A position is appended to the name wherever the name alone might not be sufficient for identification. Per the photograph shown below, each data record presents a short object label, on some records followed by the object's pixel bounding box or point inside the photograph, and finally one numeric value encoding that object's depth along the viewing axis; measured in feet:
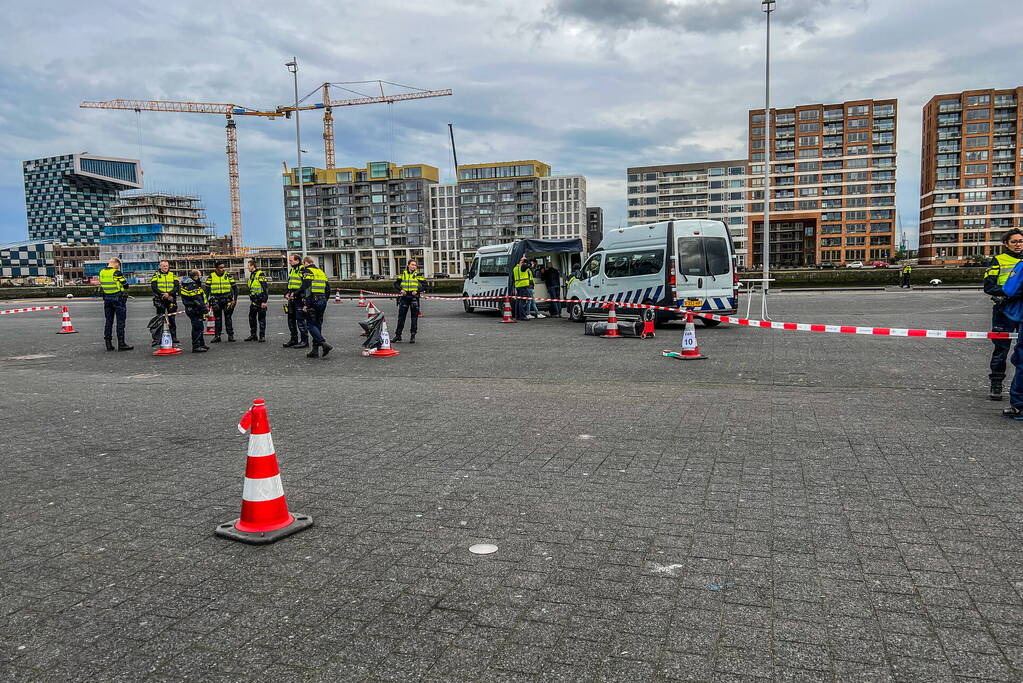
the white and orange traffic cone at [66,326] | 66.33
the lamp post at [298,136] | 139.95
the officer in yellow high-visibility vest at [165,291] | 47.29
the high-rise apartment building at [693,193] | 442.50
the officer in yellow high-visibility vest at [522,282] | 69.31
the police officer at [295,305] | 43.55
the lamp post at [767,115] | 109.09
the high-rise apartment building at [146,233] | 490.08
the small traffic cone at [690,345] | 38.63
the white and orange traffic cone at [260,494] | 13.33
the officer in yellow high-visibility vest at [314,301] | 42.16
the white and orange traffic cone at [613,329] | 51.88
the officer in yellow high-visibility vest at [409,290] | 48.62
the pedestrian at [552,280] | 76.22
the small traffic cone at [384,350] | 42.93
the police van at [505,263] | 74.38
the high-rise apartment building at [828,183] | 414.00
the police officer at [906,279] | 132.54
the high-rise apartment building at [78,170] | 636.89
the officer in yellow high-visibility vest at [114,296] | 46.09
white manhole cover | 12.48
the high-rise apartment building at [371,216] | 484.33
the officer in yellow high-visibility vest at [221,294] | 52.70
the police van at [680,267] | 56.24
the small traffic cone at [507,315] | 68.49
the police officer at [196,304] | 47.09
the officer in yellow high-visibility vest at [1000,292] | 24.68
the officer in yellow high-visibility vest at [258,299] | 52.60
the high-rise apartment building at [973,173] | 402.72
